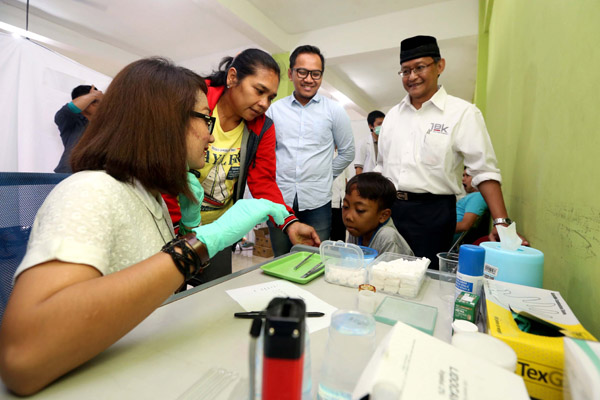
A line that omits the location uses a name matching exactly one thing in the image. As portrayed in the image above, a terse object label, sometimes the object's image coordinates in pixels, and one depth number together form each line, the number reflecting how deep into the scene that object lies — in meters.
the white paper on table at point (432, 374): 0.34
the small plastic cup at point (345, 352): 0.45
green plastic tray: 0.96
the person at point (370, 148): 4.16
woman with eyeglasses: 0.46
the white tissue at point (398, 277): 0.85
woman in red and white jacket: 1.39
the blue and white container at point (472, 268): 0.69
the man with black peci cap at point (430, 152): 1.54
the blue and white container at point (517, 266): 0.74
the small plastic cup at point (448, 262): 0.95
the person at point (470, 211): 2.38
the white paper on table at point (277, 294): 0.70
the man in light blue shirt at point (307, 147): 2.12
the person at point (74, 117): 2.03
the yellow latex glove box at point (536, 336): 0.44
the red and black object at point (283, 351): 0.28
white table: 0.47
